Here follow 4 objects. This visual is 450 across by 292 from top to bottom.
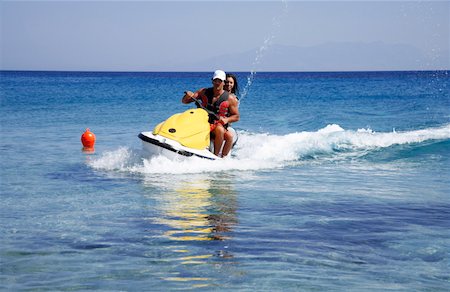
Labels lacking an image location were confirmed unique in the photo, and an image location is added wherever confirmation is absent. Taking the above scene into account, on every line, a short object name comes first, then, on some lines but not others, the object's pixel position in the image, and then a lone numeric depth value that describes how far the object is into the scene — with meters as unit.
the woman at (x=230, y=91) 19.72
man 19.47
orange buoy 24.36
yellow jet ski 18.33
